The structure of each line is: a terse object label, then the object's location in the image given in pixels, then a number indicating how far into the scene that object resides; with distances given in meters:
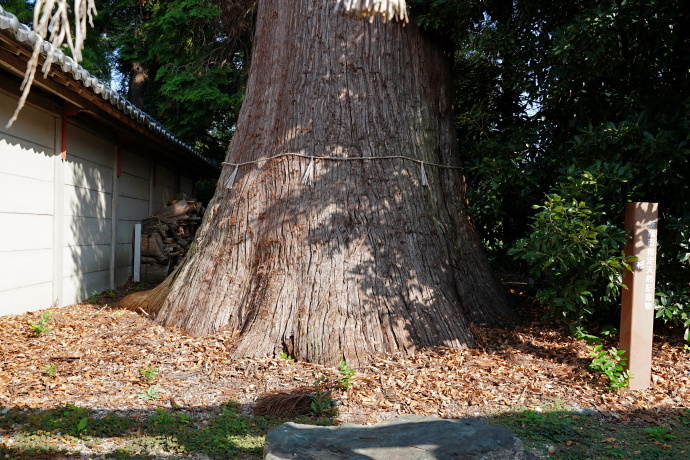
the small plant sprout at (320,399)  4.08
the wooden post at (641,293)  4.68
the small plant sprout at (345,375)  4.40
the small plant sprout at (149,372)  4.56
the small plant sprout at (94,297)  7.80
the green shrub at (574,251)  4.66
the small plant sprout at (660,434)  3.92
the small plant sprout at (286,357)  4.94
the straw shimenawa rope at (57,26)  1.71
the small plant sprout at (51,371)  4.50
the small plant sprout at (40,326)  5.49
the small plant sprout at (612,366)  4.59
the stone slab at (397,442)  2.94
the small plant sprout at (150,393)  4.23
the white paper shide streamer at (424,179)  5.86
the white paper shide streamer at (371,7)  2.93
